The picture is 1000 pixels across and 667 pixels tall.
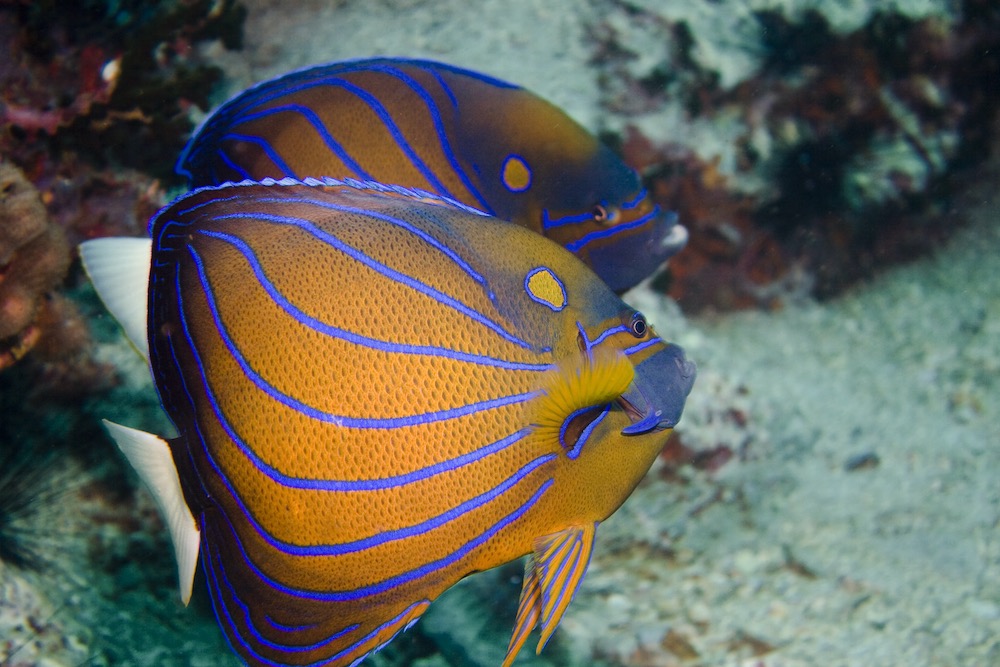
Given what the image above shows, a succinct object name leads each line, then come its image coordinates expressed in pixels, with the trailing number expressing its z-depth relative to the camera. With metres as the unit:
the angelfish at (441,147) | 1.10
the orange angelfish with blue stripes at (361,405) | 0.95
